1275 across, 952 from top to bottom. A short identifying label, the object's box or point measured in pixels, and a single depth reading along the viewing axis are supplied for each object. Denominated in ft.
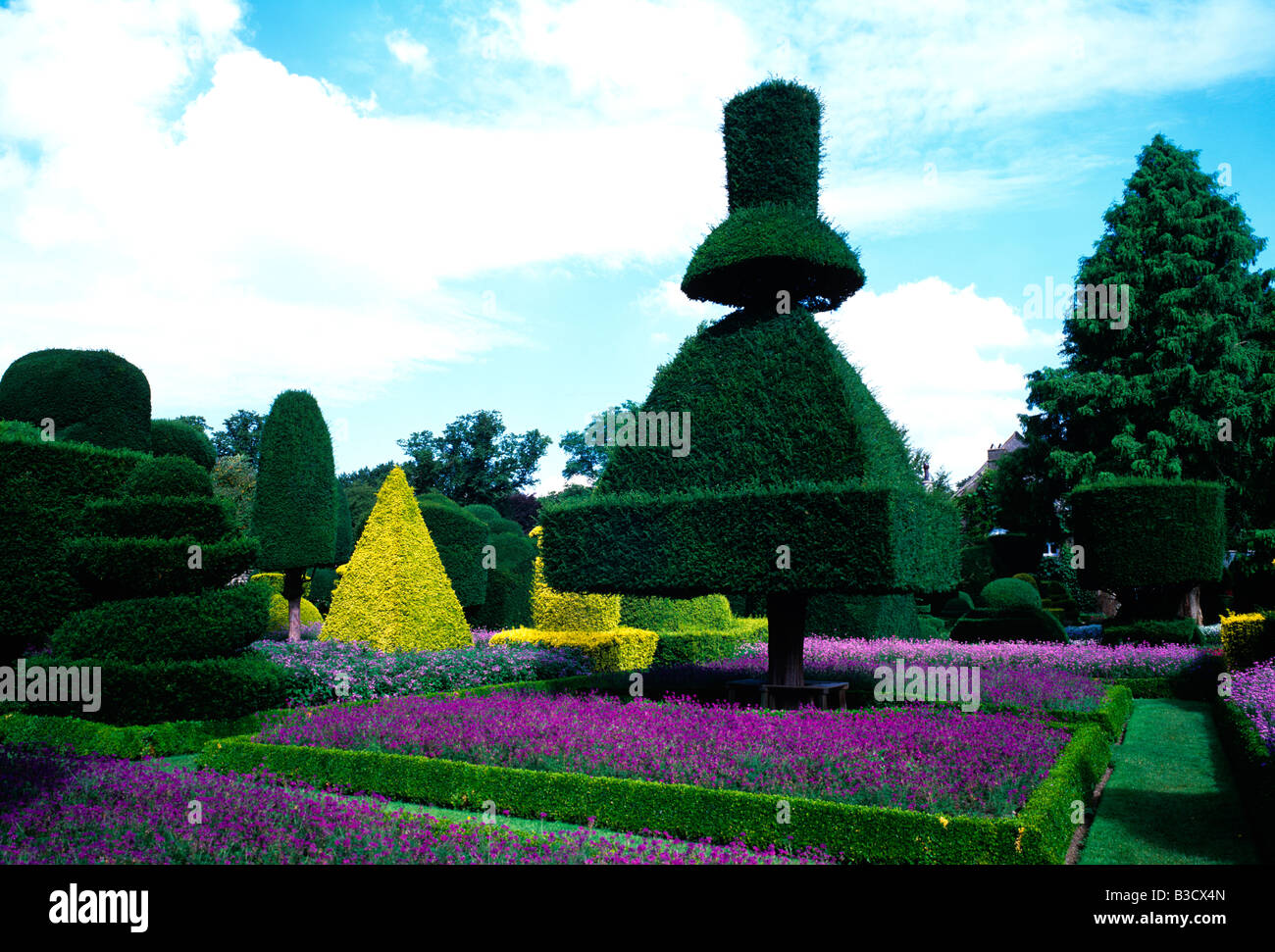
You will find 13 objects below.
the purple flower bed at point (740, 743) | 27.50
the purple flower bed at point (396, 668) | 48.06
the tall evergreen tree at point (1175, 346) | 101.91
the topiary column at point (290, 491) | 75.51
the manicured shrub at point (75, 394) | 55.31
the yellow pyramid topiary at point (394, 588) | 57.57
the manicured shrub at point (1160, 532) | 72.28
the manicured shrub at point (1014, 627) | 74.23
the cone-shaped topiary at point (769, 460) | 38.24
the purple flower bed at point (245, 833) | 21.11
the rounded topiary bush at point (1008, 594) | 89.25
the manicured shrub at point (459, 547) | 91.50
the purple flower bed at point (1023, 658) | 62.23
